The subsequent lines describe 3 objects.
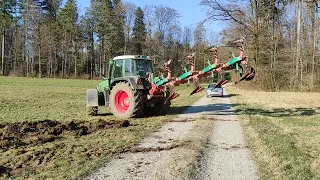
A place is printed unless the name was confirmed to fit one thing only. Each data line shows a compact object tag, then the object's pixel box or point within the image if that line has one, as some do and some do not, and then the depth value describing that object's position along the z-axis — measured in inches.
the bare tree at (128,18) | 2890.7
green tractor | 544.7
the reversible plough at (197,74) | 485.4
